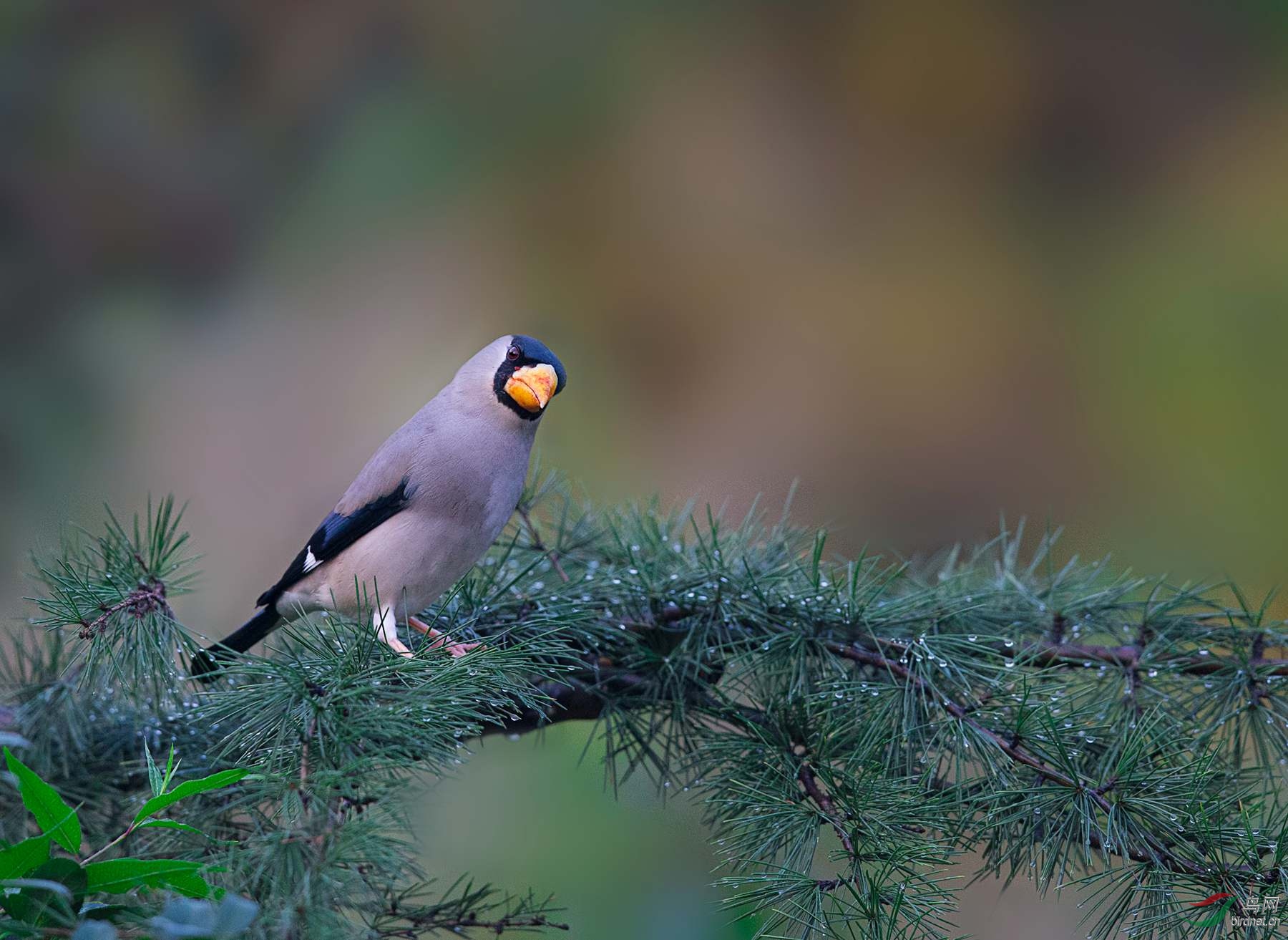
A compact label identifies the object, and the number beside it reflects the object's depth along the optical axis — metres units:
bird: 8.29
